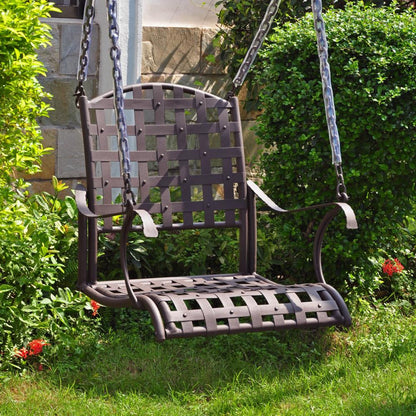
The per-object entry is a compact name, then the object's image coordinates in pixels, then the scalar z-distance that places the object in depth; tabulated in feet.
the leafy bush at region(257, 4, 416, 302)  25.19
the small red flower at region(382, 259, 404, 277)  29.20
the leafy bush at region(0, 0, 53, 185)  20.54
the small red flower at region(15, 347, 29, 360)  21.73
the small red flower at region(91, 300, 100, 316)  24.17
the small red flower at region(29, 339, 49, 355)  22.01
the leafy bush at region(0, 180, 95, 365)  21.73
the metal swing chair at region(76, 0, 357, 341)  16.52
